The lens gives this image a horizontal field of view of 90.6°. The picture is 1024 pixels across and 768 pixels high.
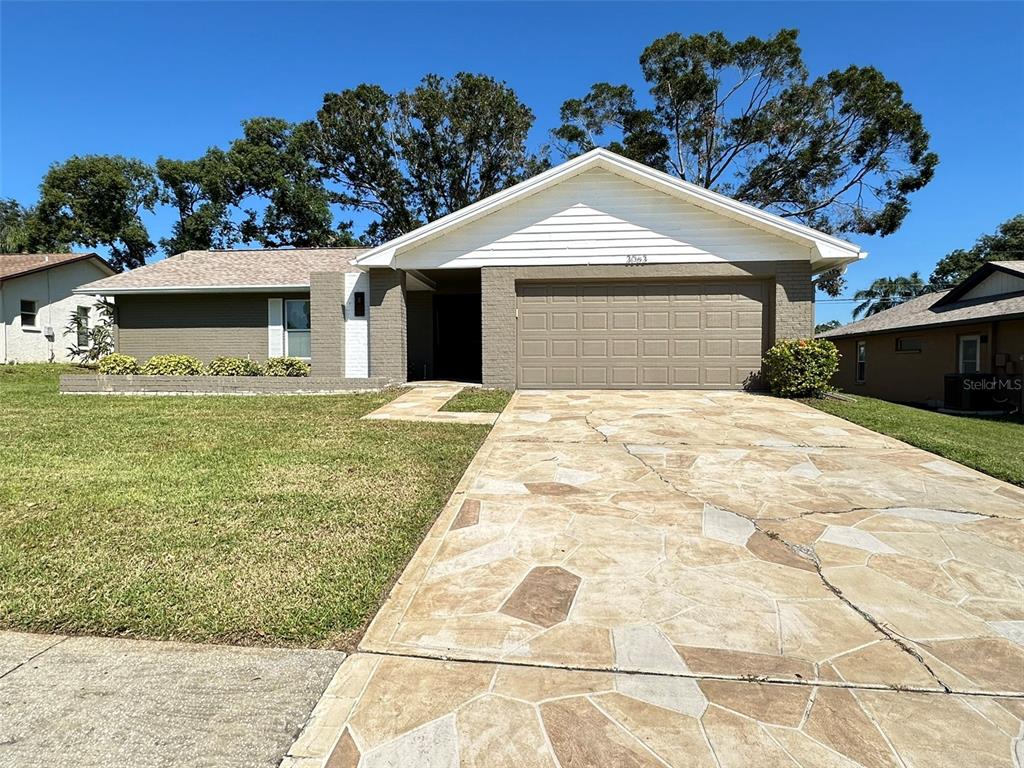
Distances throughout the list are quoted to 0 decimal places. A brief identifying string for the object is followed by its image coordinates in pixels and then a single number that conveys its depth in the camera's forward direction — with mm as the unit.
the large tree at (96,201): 29875
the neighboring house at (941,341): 13984
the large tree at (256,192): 29875
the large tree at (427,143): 26438
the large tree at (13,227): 30555
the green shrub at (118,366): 11516
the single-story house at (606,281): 10789
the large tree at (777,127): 22375
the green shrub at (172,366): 11383
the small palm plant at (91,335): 16047
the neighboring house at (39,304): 18875
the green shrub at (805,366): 9883
